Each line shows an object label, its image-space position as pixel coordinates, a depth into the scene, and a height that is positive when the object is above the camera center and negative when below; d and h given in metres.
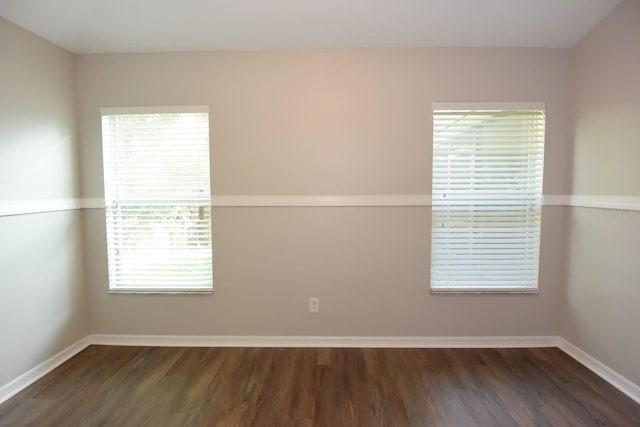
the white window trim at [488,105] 2.20 +0.71
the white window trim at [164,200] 2.24 -0.05
